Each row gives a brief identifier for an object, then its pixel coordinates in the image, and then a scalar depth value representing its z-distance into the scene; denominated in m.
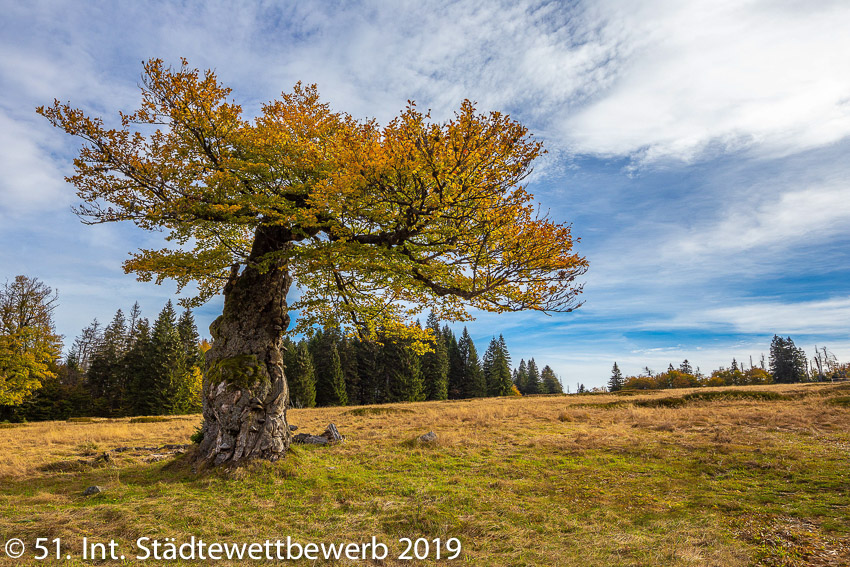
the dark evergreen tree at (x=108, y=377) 51.94
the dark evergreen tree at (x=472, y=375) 68.00
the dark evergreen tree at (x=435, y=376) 63.28
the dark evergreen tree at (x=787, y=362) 84.94
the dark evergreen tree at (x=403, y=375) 59.00
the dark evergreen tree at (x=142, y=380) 47.78
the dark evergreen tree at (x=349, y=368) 62.34
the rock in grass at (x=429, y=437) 15.02
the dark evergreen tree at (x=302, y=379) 53.15
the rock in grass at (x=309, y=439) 15.54
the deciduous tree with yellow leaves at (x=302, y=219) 9.48
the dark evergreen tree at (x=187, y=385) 46.53
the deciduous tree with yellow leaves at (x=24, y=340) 29.16
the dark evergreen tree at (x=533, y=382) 82.32
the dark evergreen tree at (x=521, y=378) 85.56
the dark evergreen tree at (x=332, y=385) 57.25
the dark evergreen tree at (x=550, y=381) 91.81
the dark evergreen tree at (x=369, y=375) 63.69
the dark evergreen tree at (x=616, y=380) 93.75
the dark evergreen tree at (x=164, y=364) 47.16
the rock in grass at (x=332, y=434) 15.92
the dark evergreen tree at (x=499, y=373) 68.50
